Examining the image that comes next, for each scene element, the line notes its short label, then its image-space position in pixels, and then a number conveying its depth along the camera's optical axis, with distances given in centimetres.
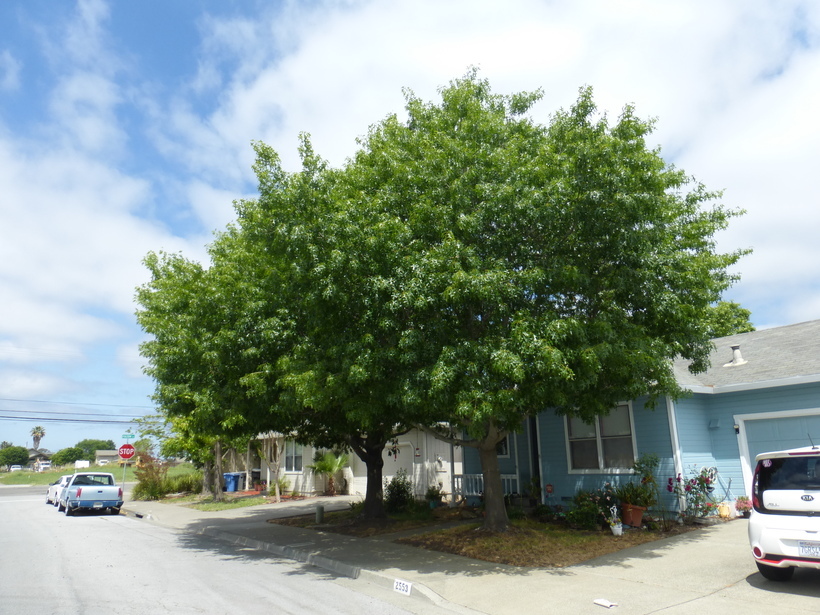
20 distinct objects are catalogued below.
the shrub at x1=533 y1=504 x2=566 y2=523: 1385
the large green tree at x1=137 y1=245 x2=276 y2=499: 1195
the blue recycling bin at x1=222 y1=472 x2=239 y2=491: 3072
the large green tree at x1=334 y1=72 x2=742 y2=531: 898
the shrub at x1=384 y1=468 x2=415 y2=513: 1814
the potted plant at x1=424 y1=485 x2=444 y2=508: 1850
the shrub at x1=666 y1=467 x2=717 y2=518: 1273
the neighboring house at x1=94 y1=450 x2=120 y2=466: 12625
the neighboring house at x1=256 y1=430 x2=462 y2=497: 2169
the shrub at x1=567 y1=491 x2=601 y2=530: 1252
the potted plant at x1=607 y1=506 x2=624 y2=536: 1178
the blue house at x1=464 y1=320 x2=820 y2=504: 1302
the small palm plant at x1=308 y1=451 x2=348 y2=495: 2462
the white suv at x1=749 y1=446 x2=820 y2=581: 710
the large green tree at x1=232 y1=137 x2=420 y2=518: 963
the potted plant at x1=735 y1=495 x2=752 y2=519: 1330
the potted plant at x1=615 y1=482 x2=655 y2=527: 1230
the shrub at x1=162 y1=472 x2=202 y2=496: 3074
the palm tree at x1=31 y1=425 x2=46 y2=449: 15144
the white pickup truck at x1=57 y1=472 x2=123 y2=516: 2248
